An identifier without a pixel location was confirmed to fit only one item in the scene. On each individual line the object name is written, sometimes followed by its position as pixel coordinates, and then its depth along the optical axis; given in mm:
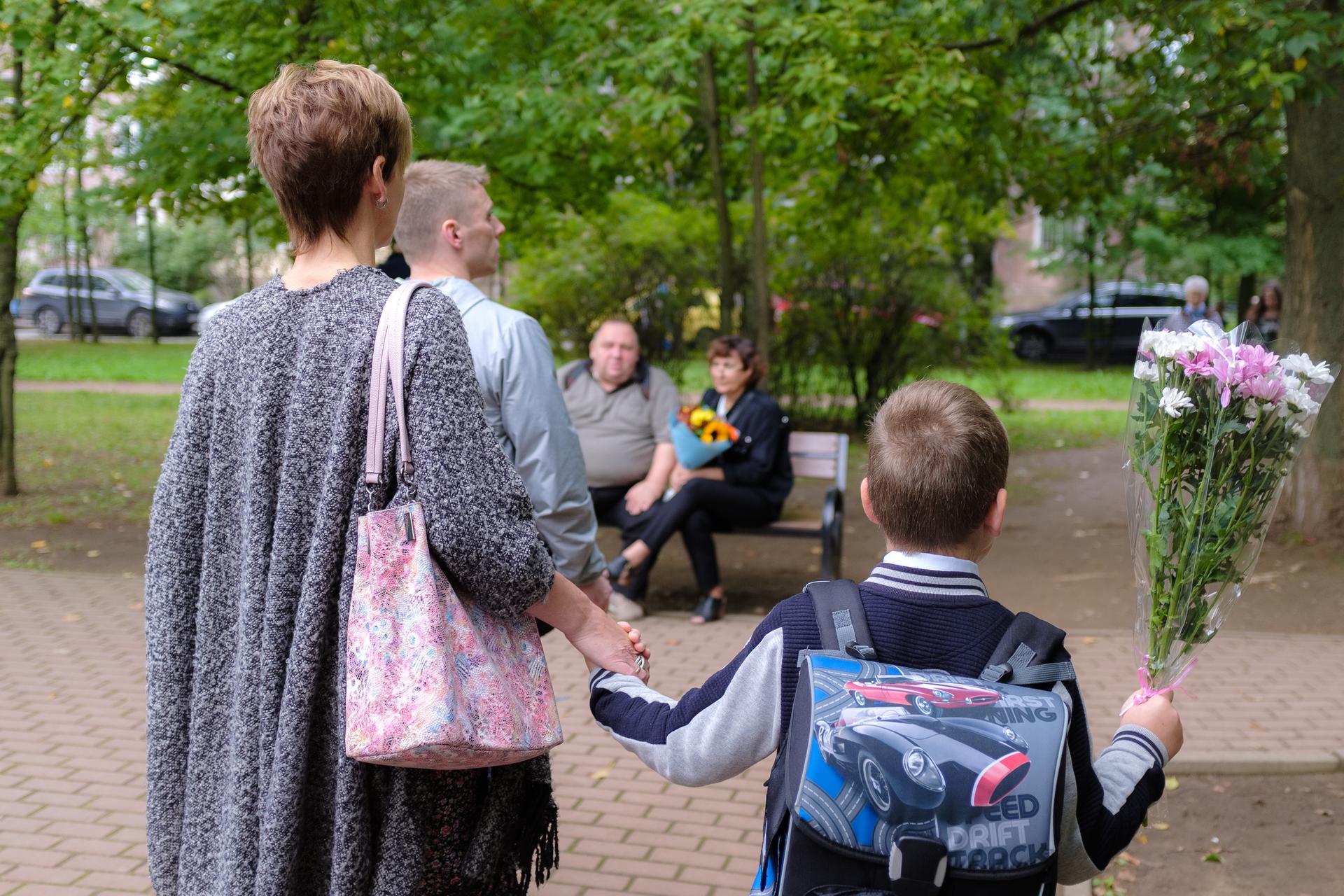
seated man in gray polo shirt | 7582
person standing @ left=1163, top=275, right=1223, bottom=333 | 14227
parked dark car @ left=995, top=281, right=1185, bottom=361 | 28328
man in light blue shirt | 3488
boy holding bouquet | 1953
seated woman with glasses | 7406
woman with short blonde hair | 1921
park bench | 7629
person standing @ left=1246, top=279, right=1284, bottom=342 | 14414
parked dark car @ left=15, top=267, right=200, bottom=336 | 33781
